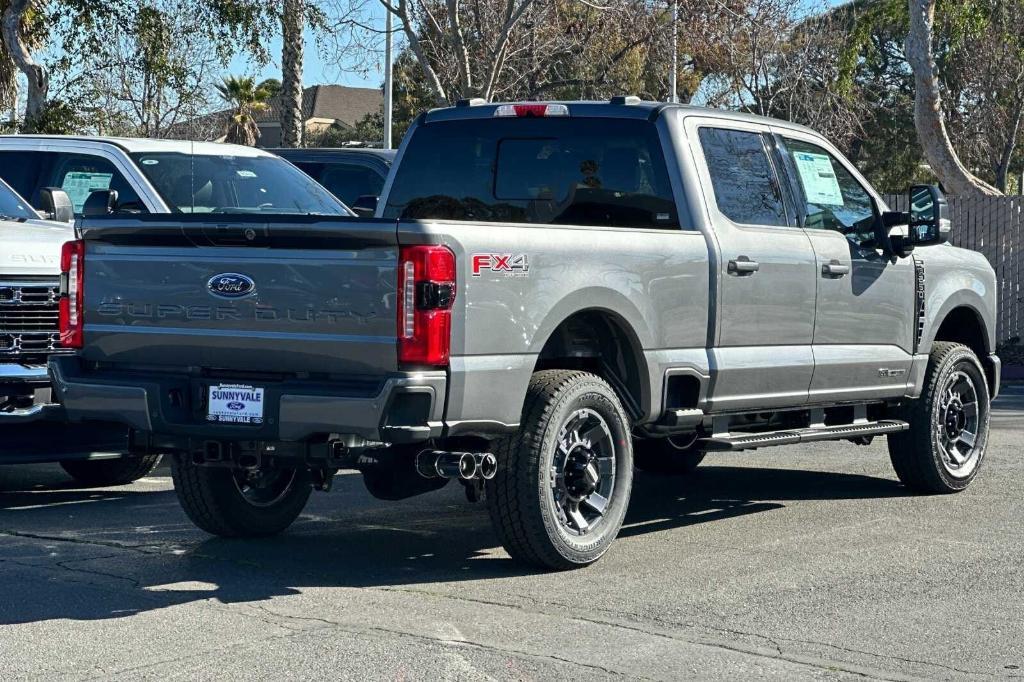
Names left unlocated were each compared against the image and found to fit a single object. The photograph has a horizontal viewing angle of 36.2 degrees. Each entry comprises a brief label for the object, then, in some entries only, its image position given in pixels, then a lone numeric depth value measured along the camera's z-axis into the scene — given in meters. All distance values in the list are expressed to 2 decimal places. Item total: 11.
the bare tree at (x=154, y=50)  24.00
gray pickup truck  6.31
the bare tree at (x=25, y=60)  22.19
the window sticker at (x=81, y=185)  10.91
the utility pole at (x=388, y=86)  26.62
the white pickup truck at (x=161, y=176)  10.73
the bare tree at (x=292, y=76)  24.03
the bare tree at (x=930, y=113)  22.30
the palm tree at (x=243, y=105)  55.72
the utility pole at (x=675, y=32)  21.50
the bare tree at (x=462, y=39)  20.10
